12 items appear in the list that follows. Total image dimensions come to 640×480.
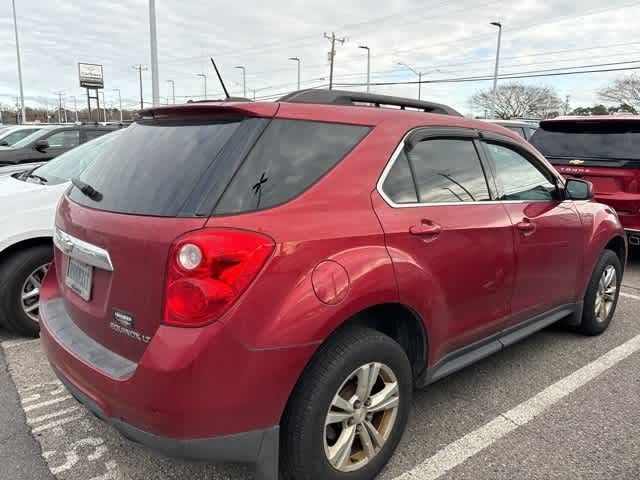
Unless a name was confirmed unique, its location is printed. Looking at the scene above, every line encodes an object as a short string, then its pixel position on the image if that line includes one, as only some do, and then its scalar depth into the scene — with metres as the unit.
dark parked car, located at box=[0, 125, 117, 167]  8.51
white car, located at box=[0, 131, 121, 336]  3.82
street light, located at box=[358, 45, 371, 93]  44.47
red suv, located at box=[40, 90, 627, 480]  1.85
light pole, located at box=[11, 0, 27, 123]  34.84
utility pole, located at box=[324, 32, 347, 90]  44.88
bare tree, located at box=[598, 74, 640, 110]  43.67
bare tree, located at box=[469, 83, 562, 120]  57.31
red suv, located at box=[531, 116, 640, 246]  5.96
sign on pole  43.62
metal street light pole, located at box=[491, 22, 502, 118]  32.09
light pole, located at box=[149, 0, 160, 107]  16.12
